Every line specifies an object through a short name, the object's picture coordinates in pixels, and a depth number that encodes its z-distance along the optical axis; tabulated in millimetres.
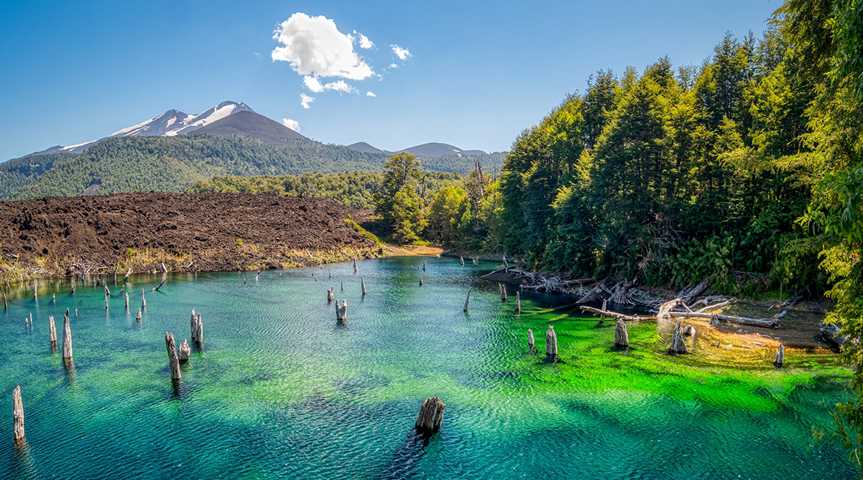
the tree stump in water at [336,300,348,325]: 43594
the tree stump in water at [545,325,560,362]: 31531
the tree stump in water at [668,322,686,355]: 31250
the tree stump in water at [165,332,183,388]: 26797
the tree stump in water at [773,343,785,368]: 27625
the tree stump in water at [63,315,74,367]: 30500
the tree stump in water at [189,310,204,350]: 34906
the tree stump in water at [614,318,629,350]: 33125
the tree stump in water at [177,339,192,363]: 31062
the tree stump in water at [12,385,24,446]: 20031
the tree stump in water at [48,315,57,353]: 33247
